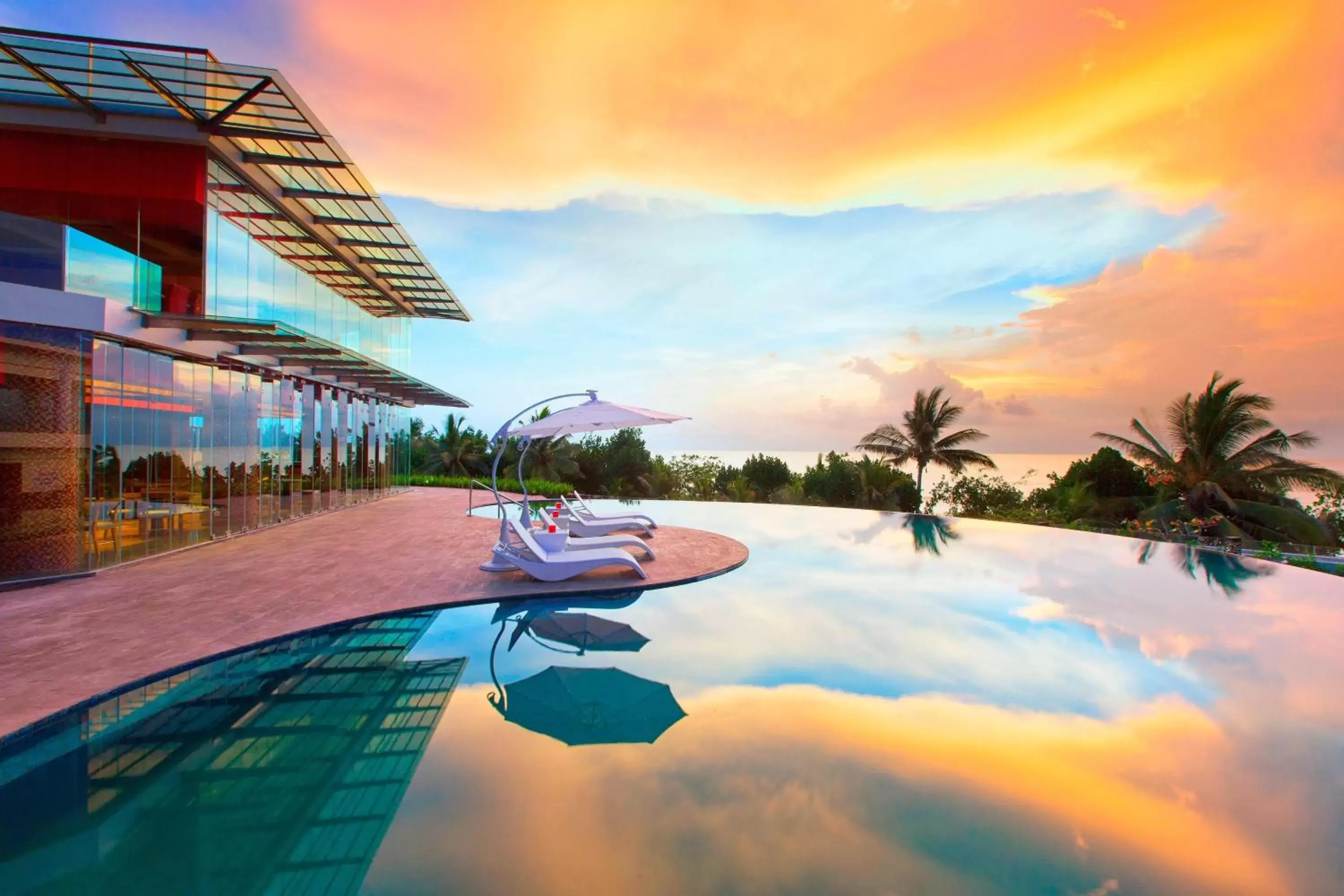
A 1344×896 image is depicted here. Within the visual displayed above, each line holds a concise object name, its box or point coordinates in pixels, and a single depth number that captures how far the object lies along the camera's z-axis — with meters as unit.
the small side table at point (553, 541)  9.62
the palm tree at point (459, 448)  28.36
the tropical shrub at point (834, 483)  24.78
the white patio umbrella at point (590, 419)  10.27
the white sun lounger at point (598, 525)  12.98
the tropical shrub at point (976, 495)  24.67
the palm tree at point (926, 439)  24.47
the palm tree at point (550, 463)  25.52
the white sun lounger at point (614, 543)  10.96
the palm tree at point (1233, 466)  17.11
